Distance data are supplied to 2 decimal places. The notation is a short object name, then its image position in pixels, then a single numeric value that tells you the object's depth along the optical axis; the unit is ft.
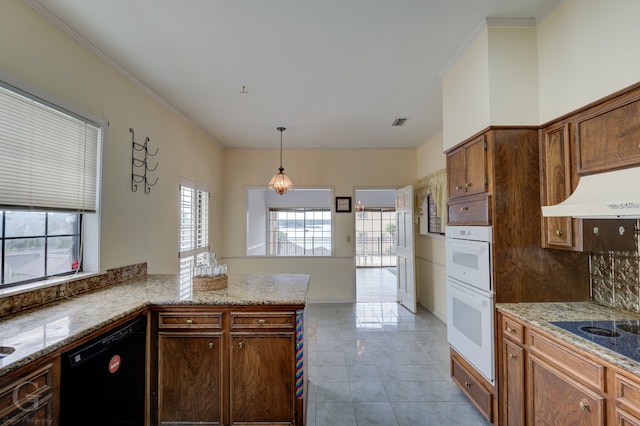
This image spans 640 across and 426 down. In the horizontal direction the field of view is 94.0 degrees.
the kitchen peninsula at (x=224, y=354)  6.63
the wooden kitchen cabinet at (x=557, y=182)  5.80
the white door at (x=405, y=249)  15.66
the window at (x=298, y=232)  28.60
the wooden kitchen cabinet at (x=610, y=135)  4.74
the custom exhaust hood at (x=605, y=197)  4.33
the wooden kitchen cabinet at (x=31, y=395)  3.78
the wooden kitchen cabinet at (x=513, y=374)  5.87
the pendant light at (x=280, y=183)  13.92
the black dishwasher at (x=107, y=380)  4.74
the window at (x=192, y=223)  12.65
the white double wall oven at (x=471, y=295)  6.66
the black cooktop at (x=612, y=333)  4.34
